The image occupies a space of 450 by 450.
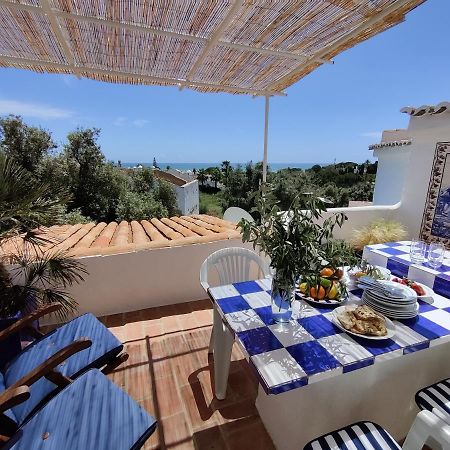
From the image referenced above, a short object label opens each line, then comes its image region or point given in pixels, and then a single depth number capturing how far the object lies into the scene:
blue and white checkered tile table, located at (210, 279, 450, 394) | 1.00
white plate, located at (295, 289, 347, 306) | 1.46
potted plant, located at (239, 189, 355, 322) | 1.11
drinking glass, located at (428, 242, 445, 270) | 1.83
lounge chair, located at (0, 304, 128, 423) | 1.43
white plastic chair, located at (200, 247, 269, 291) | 2.17
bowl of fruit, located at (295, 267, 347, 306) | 1.46
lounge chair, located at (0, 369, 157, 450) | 1.09
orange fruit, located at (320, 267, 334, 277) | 1.47
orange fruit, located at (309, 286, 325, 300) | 1.49
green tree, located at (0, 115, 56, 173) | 9.77
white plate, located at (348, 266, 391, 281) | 1.68
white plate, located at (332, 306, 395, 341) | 1.15
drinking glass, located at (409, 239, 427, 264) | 1.94
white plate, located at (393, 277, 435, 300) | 1.51
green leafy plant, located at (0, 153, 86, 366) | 1.85
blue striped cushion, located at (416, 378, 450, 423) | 1.20
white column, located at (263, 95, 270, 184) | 3.02
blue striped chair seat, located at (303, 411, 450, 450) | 0.92
